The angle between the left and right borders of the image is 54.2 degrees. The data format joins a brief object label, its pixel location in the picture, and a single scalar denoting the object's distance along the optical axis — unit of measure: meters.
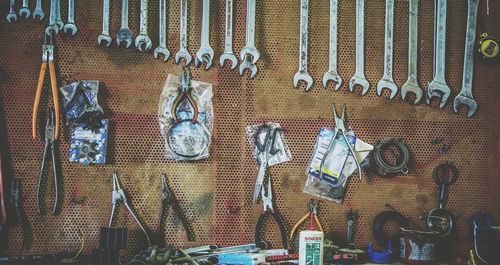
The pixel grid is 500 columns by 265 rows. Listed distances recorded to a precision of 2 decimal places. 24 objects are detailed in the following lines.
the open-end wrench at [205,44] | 2.29
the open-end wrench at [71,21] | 2.23
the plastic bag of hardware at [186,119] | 2.27
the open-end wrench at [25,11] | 2.21
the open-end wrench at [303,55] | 2.33
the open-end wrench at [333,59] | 2.34
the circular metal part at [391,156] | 2.31
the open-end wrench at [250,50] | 2.30
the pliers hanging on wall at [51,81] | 2.16
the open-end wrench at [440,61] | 2.38
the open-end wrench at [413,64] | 2.37
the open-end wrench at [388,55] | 2.37
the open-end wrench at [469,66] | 2.39
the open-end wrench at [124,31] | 2.25
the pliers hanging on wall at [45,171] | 2.18
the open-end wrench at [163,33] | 2.27
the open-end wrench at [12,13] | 2.20
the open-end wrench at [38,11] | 2.21
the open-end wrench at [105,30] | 2.25
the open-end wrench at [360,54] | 2.35
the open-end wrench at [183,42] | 2.28
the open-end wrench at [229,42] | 2.30
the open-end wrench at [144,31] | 2.26
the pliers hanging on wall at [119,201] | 2.22
